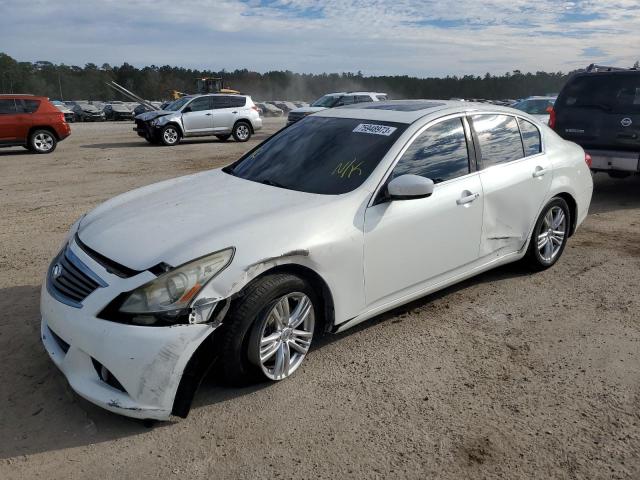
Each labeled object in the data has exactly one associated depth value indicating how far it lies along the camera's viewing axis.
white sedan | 2.73
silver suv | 17.73
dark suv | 7.66
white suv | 20.72
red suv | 14.81
